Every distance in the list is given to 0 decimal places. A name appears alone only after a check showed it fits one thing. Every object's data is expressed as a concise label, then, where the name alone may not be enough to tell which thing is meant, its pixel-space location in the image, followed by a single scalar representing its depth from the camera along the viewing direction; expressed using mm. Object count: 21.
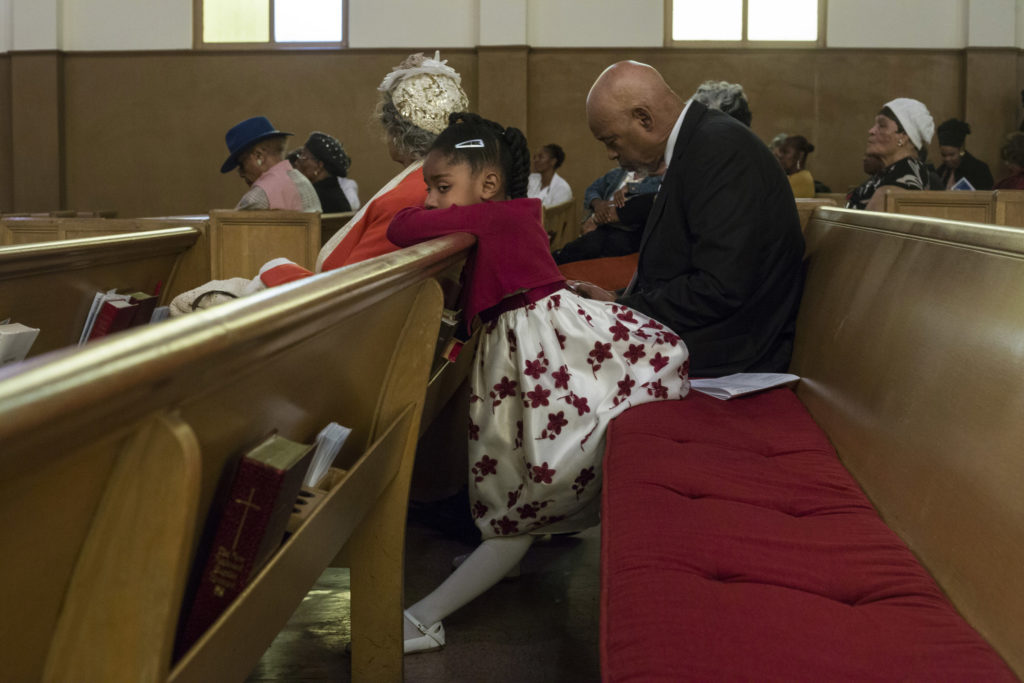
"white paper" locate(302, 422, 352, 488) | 1523
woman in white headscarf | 4258
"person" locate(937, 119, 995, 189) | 7344
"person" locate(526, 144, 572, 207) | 8773
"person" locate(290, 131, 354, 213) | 6599
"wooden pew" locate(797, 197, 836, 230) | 3320
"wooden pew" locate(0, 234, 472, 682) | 655
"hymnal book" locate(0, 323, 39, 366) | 1649
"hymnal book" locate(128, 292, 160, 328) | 2383
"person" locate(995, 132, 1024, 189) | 5891
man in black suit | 2576
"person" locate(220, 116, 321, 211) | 4824
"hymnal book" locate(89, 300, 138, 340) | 2221
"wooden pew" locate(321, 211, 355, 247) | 4680
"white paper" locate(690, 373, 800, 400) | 2600
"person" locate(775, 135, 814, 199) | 7887
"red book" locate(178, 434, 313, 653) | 1104
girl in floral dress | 2242
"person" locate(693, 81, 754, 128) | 4191
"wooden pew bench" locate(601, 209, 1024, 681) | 1219
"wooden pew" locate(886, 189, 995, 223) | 4066
